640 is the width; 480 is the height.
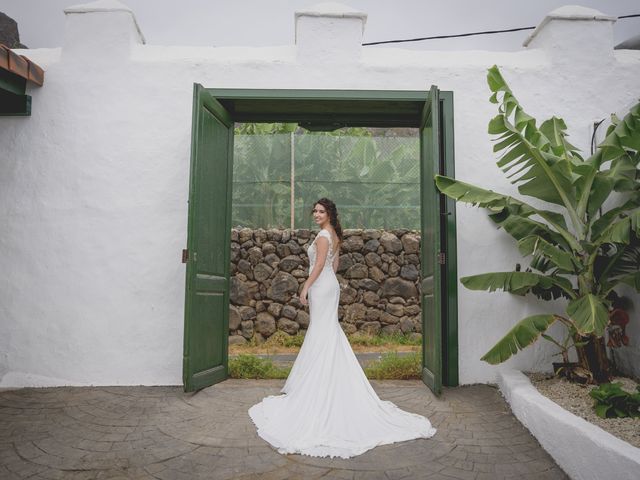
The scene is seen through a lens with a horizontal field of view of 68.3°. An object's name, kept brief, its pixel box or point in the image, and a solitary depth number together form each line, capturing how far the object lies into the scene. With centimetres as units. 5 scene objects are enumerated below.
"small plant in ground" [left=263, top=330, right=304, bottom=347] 865
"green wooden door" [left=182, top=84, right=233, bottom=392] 464
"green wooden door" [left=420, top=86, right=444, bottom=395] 454
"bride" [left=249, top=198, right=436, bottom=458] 353
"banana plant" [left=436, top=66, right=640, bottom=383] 393
